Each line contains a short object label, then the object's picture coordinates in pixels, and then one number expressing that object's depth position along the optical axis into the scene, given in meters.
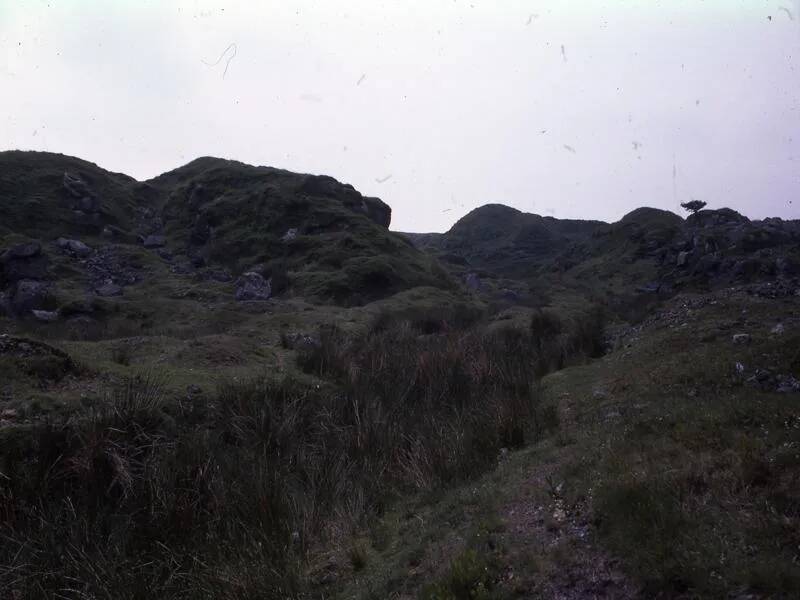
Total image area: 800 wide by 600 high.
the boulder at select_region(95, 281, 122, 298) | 25.84
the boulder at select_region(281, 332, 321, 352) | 14.85
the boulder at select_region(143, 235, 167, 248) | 37.25
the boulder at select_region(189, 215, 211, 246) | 39.34
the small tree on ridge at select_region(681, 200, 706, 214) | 45.88
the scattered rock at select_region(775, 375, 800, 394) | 6.89
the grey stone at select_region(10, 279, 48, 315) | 21.04
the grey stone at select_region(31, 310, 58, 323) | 19.72
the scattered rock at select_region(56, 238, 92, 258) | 30.91
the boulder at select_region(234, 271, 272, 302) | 26.39
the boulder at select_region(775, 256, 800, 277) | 21.39
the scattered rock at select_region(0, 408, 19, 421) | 7.65
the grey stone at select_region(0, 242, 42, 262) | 25.14
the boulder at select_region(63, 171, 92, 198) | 38.72
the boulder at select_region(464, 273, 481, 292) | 42.35
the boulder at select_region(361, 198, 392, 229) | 47.91
